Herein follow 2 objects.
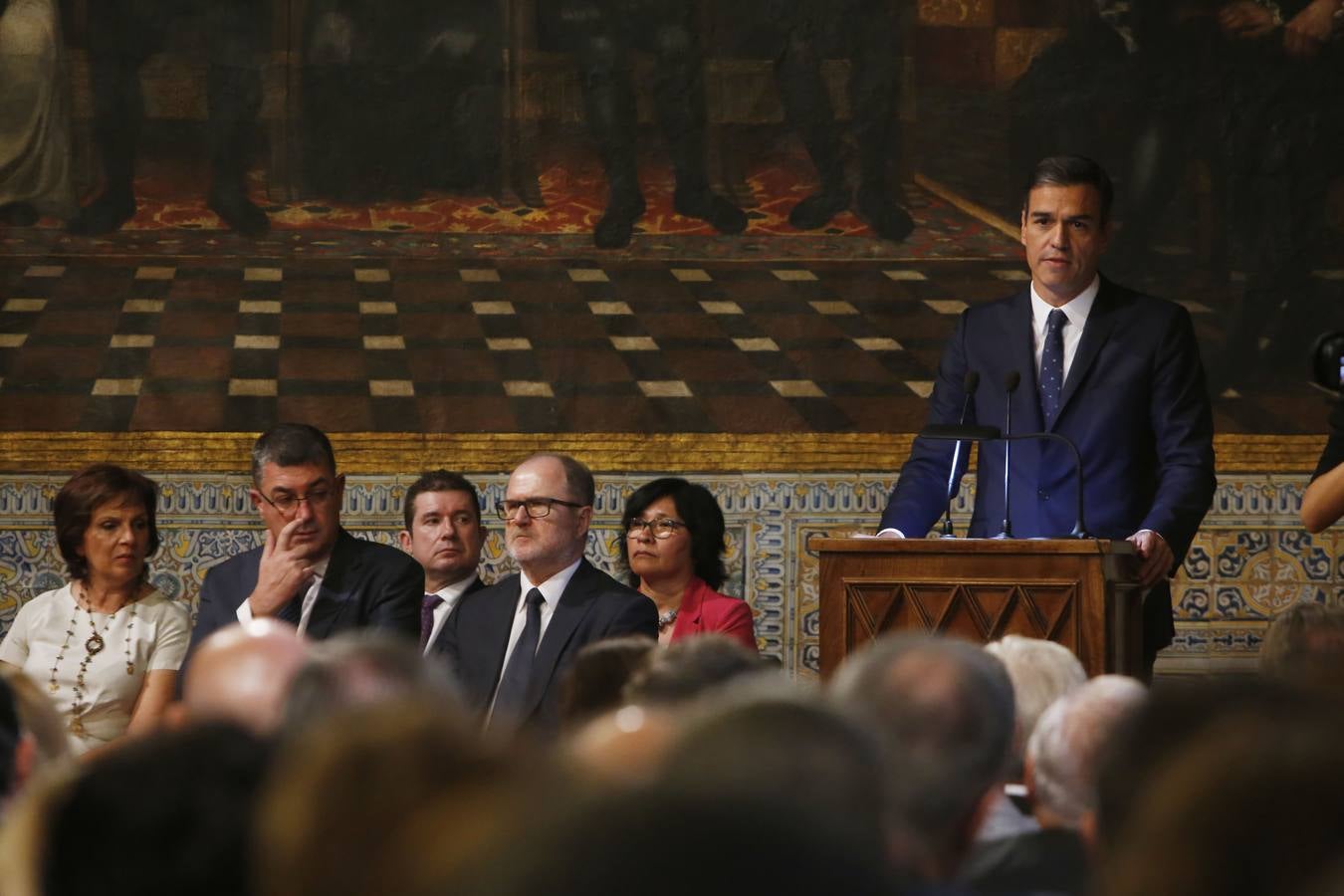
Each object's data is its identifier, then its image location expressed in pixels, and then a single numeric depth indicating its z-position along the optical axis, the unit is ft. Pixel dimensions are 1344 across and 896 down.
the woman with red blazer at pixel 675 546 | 44.24
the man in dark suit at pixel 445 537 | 45.19
